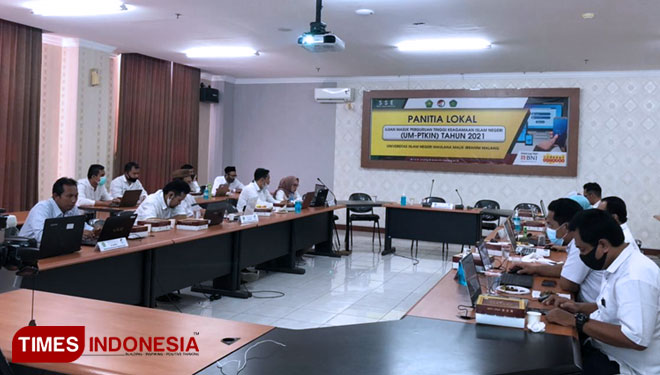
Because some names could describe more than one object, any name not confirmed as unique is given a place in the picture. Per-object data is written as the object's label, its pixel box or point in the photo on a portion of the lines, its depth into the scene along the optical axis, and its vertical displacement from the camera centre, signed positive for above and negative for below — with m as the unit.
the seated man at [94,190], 6.68 -0.33
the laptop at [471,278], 2.70 -0.49
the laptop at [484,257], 3.51 -0.50
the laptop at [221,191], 8.27 -0.33
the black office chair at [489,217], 7.82 -0.54
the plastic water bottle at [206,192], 7.93 -0.34
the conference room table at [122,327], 1.75 -0.61
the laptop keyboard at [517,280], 3.22 -0.59
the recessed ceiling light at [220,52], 7.55 +1.62
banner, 8.43 +0.76
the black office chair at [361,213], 8.13 -0.59
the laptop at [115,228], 3.76 -0.44
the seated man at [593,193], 6.01 -0.10
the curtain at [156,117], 8.22 +0.77
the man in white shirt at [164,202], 5.17 -0.34
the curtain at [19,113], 6.48 +0.56
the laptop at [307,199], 6.96 -0.34
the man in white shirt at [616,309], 2.19 -0.50
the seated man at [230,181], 8.99 -0.20
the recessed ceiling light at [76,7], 5.43 +1.56
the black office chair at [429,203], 7.75 -0.36
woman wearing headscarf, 7.73 -0.27
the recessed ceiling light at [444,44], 6.43 +1.58
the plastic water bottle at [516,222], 5.66 -0.45
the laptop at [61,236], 3.26 -0.45
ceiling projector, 4.69 +1.12
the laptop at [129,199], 6.51 -0.40
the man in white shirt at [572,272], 3.04 -0.53
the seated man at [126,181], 7.30 -0.22
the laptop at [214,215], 5.11 -0.44
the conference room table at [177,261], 3.45 -0.74
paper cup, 2.36 -0.58
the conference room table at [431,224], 7.34 -0.64
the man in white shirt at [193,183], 8.29 -0.23
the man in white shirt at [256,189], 7.26 -0.26
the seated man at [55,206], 4.04 -0.33
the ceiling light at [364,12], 5.15 +1.52
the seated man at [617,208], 3.92 -0.17
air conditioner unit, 9.52 +1.34
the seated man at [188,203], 5.70 -0.40
